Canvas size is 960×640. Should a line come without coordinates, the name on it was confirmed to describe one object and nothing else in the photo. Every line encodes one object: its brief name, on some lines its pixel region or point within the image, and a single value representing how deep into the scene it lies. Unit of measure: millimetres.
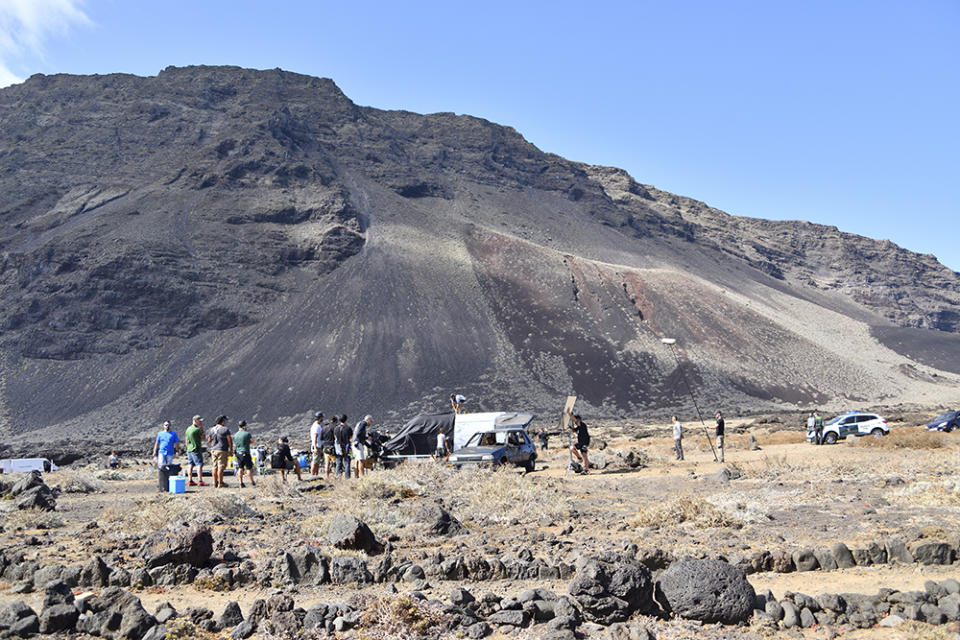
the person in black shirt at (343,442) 18828
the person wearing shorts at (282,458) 18094
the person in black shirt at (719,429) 23938
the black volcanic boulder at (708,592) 6566
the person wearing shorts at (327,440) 20125
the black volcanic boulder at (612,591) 6570
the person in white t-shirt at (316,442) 20250
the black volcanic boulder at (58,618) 6461
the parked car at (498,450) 20078
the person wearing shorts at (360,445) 18750
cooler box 16344
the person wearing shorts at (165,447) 17016
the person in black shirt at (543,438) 35172
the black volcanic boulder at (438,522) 10531
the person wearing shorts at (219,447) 17266
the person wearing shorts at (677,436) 24594
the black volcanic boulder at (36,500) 14523
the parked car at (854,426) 30375
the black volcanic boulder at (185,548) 8414
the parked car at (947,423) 31375
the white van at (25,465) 31131
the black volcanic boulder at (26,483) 16344
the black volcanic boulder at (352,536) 8984
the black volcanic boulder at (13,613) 6451
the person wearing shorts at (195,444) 17172
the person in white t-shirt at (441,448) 23344
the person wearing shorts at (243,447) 18078
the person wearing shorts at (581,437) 20562
